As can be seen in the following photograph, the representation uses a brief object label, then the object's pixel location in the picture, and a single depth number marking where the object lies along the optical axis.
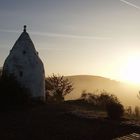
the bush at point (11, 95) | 12.45
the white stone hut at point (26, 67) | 14.51
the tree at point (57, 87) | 20.99
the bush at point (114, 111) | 11.15
